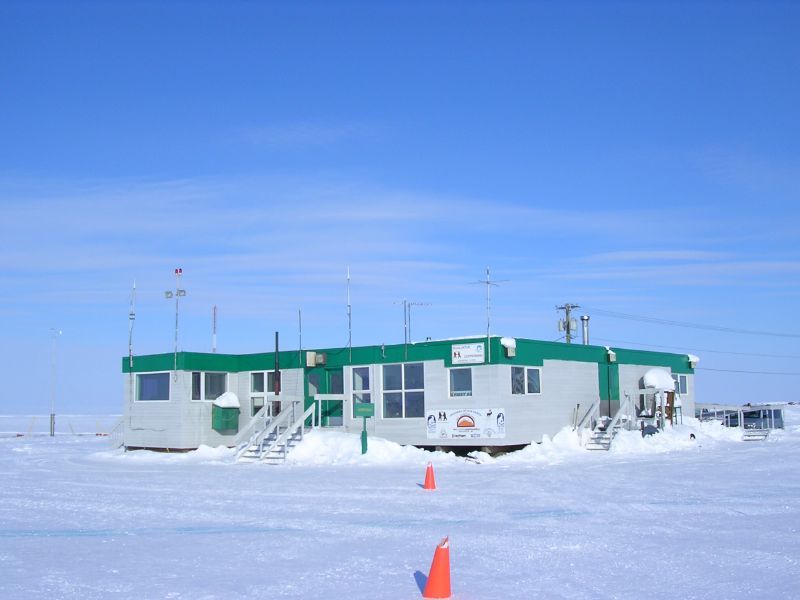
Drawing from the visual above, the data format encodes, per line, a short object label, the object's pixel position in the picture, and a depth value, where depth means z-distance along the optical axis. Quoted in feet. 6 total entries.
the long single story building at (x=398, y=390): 94.32
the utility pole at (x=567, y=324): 163.63
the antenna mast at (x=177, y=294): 106.52
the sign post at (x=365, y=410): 94.12
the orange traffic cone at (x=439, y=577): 28.17
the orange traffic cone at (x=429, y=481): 63.00
